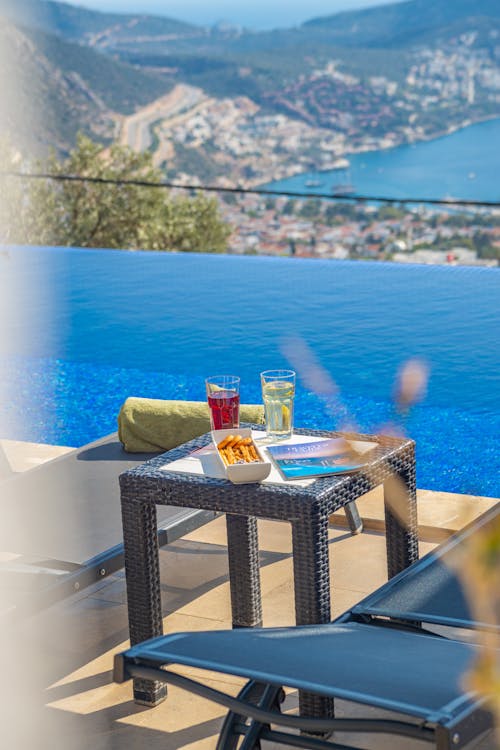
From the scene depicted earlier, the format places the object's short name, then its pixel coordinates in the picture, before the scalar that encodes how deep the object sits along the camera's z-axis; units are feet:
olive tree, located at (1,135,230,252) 58.59
